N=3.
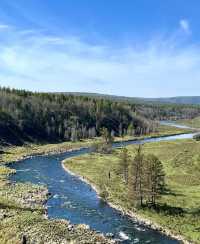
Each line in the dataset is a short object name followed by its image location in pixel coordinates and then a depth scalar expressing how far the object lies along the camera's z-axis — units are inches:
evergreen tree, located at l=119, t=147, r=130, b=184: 3528.1
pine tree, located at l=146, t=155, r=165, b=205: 2825.8
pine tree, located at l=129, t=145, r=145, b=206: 2891.2
